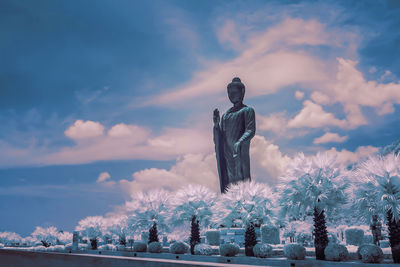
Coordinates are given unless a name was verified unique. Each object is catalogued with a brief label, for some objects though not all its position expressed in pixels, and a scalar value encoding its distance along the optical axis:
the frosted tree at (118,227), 66.89
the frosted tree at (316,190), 29.94
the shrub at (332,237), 37.48
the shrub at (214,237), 46.08
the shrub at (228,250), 33.59
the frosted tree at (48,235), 77.44
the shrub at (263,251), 32.03
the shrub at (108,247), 56.94
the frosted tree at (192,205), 43.00
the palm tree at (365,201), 26.46
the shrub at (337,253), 26.69
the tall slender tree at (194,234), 40.42
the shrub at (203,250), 36.88
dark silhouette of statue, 47.56
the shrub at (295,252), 28.75
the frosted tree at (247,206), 36.00
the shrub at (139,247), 44.78
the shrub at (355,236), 40.84
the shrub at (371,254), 24.44
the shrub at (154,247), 42.53
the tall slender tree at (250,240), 34.50
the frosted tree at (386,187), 24.81
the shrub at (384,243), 38.31
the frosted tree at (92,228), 64.31
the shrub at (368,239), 41.06
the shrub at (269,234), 39.63
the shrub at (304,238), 50.60
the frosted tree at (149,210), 48.75
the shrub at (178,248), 39.62
